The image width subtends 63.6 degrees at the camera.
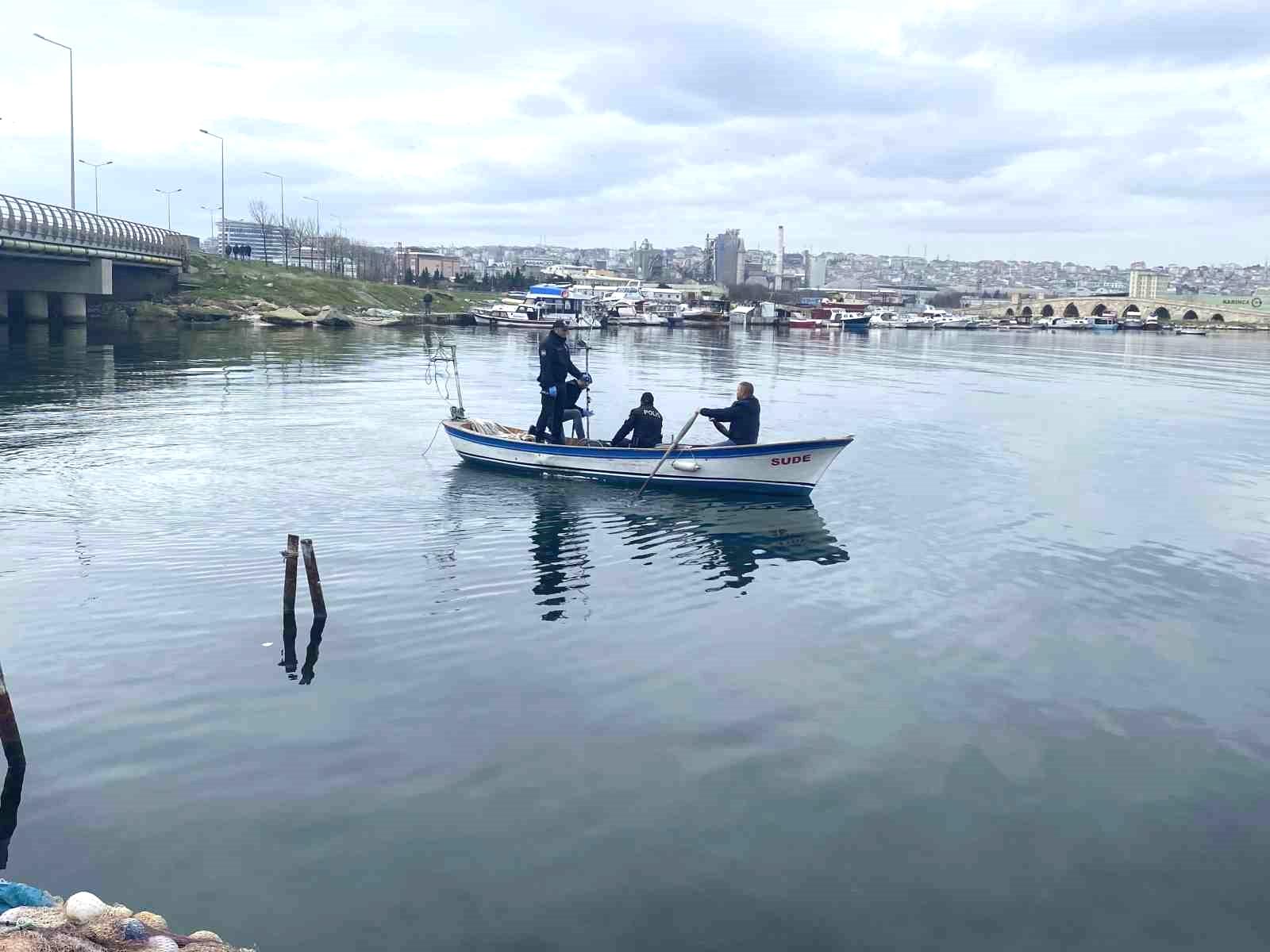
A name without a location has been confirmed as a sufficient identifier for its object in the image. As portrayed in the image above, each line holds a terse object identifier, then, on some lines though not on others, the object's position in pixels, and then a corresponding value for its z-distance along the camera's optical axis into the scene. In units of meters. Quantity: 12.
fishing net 6.36
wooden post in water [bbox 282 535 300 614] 14.85
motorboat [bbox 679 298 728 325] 156.00
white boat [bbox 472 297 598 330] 120.44
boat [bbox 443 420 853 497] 24.64
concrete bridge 69.93
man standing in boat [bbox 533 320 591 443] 25.55
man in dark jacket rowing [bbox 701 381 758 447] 24.48
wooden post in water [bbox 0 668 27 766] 10.65
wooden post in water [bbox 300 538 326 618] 15.23
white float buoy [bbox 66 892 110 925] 7.21
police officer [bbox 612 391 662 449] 25.42
